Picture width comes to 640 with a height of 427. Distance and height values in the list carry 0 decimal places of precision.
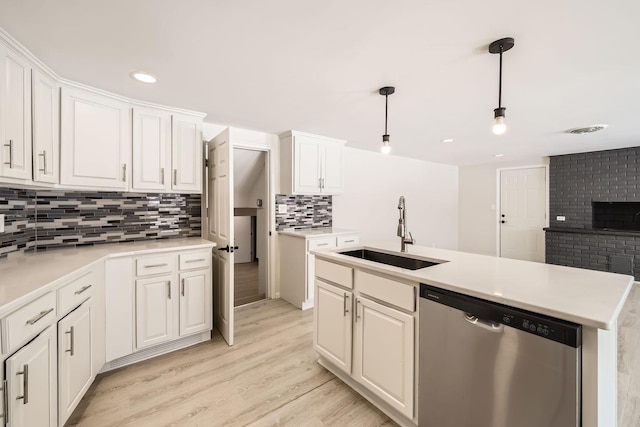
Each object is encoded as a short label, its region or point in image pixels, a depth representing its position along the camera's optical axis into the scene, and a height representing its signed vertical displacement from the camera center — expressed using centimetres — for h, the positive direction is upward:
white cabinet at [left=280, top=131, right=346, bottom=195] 362 +69
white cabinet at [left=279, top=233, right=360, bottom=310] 342 -65
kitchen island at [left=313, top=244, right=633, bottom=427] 99 -47
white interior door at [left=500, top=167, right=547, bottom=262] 559 +2
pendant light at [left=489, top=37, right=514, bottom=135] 157 +98
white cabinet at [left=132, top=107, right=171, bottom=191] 254 +61
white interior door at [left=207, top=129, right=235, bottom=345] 249 -13
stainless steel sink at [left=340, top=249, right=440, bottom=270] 204 -36
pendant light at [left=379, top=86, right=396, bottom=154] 224 +101
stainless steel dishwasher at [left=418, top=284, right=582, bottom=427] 102 -66
